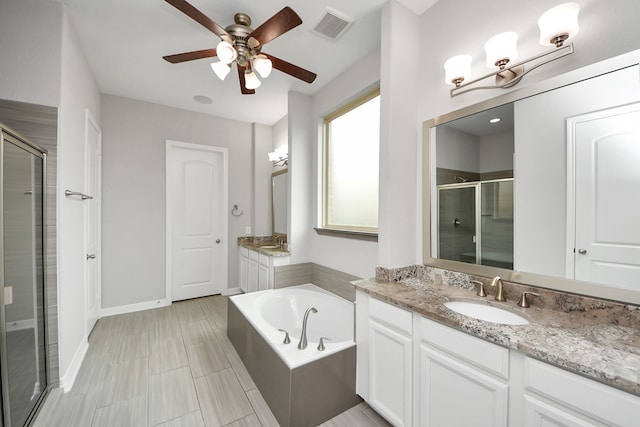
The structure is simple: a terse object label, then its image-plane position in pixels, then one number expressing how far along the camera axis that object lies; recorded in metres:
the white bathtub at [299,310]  2.31
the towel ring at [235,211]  3.88
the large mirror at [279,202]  3.67
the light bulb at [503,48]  1.32
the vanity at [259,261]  2.95
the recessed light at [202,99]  3.20
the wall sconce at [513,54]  1.13
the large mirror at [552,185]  1.05
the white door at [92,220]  2.37
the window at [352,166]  2.38
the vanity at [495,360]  0.79
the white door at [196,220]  3.51
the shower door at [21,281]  1.28
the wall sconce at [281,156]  3.48
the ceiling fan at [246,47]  1.45
